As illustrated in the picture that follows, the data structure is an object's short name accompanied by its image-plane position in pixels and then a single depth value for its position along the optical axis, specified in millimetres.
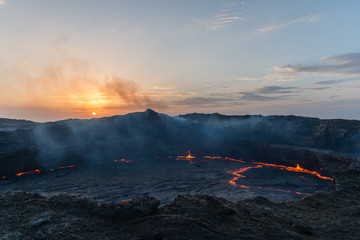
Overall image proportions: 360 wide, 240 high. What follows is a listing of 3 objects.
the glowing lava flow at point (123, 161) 28484
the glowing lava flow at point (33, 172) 21438
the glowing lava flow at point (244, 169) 18922
